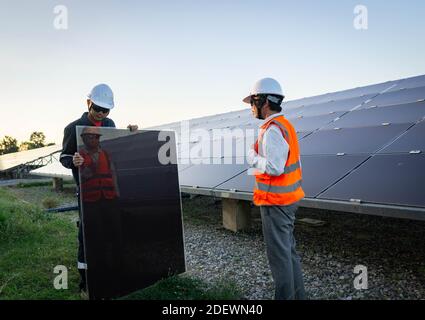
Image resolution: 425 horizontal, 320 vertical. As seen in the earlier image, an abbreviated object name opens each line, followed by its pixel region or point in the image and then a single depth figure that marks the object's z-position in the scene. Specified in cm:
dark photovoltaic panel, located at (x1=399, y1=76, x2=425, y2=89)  921
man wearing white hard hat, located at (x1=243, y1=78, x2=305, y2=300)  310
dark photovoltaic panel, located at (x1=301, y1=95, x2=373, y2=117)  905
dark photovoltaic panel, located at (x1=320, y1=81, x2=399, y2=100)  1009
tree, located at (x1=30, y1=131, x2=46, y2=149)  9191
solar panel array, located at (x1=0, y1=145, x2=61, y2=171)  2661
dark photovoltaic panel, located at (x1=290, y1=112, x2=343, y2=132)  800
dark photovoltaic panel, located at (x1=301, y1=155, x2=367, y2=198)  502
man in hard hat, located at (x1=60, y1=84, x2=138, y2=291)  375
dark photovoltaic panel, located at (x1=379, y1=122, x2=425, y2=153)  501
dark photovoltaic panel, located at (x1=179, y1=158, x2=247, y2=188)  688
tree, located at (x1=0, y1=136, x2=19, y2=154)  8201
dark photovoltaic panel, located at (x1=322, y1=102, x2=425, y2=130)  642
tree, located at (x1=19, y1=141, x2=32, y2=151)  8737
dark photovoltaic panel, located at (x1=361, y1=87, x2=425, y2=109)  767
